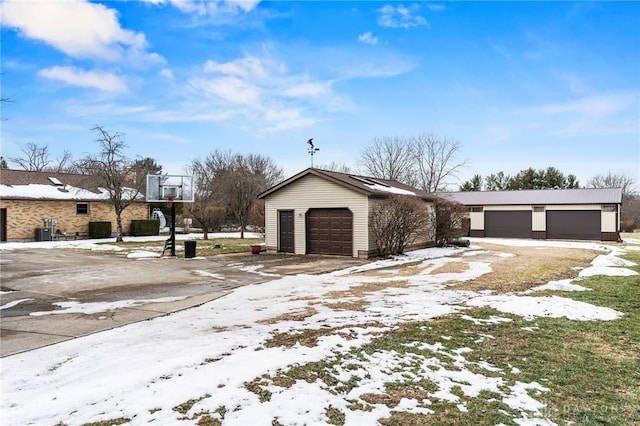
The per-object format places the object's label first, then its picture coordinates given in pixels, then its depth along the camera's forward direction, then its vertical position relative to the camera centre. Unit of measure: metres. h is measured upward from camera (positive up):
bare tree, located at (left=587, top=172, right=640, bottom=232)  46.51 +4.12
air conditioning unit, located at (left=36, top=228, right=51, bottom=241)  25.45 -0.88
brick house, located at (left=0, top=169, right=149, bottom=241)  24.95 +1.04
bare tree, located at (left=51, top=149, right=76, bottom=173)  45.72 +6.74
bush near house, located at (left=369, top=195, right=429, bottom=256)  16.61 -0.04
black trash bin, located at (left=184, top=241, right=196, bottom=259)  16.78 -1.22
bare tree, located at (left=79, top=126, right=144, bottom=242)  24.78 +3.52
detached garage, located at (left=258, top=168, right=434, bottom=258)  16.59 +0.33
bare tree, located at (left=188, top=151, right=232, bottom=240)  27.49 +2.28
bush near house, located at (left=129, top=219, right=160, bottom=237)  30.58 -0.54
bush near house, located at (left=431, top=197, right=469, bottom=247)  21.33 +0.00
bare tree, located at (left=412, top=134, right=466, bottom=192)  42.38 +6.29
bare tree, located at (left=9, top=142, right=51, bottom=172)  43.91 +7.05
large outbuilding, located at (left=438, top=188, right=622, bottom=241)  26.80 +0.47
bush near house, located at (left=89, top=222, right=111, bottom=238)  28.14 -0.63
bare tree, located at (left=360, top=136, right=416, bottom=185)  42.44 +6.61
